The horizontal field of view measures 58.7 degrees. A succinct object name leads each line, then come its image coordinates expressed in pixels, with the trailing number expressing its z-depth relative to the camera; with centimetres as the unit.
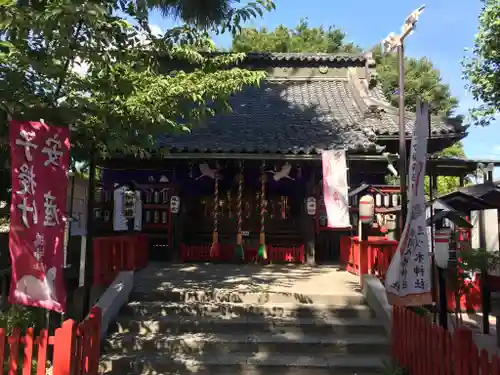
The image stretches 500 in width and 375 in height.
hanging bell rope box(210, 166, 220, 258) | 1070
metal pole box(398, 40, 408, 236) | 741
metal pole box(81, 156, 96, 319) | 775
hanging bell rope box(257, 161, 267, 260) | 1083
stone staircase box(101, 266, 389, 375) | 590
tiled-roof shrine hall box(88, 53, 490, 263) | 1069
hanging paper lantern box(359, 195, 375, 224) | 906
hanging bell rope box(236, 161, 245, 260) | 1104
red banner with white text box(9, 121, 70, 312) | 473
